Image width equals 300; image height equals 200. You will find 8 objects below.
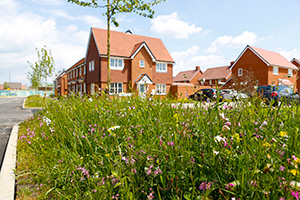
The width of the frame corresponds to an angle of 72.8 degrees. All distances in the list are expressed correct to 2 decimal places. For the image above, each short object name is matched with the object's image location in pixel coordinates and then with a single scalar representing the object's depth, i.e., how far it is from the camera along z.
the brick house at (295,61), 43.03
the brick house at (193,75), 56.33
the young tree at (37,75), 25.39
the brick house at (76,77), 33.76
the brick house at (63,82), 50.34
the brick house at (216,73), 49.44
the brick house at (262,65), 32.34
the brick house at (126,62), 26.25
